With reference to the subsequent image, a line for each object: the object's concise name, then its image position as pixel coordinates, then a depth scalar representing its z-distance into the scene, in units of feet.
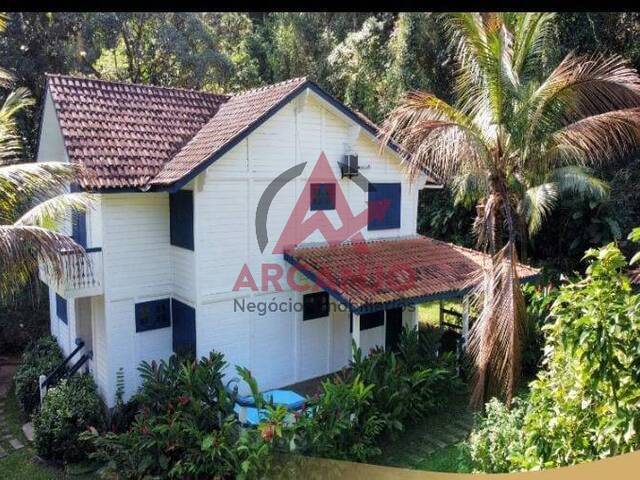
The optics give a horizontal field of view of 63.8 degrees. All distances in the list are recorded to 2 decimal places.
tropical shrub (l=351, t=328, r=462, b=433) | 33.68
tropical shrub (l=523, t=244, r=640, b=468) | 16.58
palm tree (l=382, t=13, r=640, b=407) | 29.09
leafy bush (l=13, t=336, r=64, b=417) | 39.04
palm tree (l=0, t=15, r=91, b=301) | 26.18
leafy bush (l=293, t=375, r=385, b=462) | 28.66
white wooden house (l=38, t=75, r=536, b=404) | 36.09
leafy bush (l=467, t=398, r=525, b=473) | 23.60
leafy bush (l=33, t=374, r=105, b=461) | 32.30
